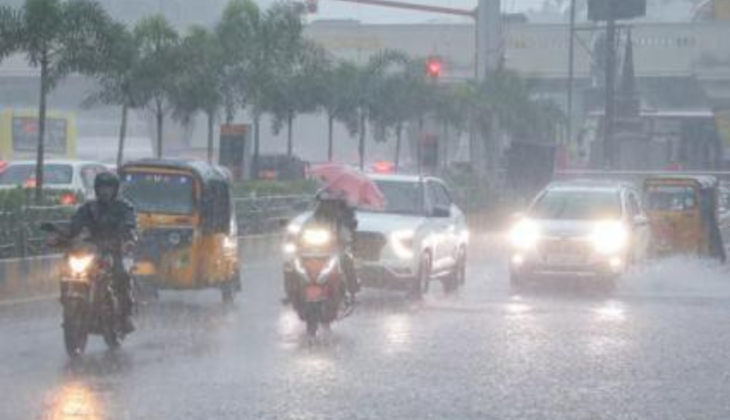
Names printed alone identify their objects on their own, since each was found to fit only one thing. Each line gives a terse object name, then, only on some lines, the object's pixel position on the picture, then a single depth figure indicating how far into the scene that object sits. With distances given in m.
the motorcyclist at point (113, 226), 16.08
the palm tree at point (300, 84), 40.53
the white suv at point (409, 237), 23.30
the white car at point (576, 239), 26.39
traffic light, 42.19
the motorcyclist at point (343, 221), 18.77
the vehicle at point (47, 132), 62.62
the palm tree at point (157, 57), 33.47
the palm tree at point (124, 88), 31.86
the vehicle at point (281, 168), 47.97
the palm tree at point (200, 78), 34.81
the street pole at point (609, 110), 58.66
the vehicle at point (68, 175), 33.09
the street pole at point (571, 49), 70.99
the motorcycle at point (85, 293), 15.59
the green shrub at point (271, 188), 35.19
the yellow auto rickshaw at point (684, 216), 34.41
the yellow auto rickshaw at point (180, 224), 21.14
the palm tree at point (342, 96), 45.28
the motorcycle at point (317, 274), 18.25
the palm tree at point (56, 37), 27.12
